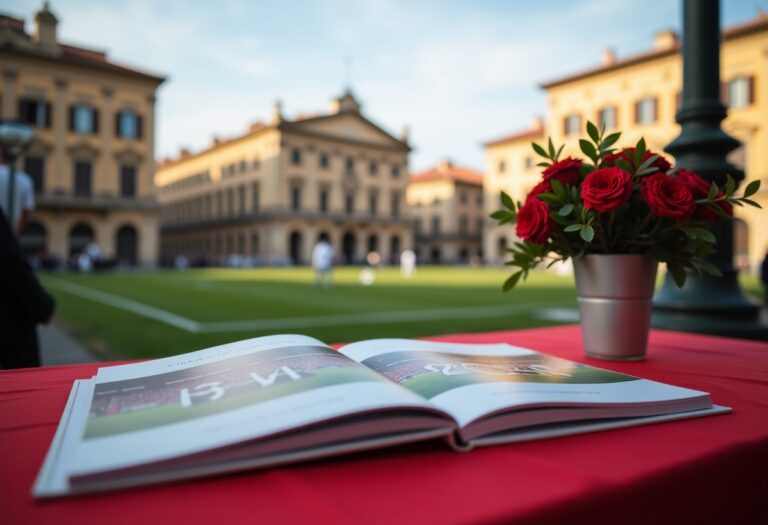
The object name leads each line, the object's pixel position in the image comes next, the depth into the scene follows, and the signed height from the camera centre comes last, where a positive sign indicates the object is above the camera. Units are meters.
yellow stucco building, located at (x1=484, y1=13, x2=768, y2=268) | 27.91 +10.54
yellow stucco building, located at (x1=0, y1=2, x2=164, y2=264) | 27.75 +6.42
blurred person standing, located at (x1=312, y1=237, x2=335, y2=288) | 15.02 +0.00
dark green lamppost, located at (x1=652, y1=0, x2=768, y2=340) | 2.85 +0.58
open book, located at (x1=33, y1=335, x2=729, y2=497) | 0.65 -0.24
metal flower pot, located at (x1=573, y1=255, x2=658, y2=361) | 1.49 -0.12
